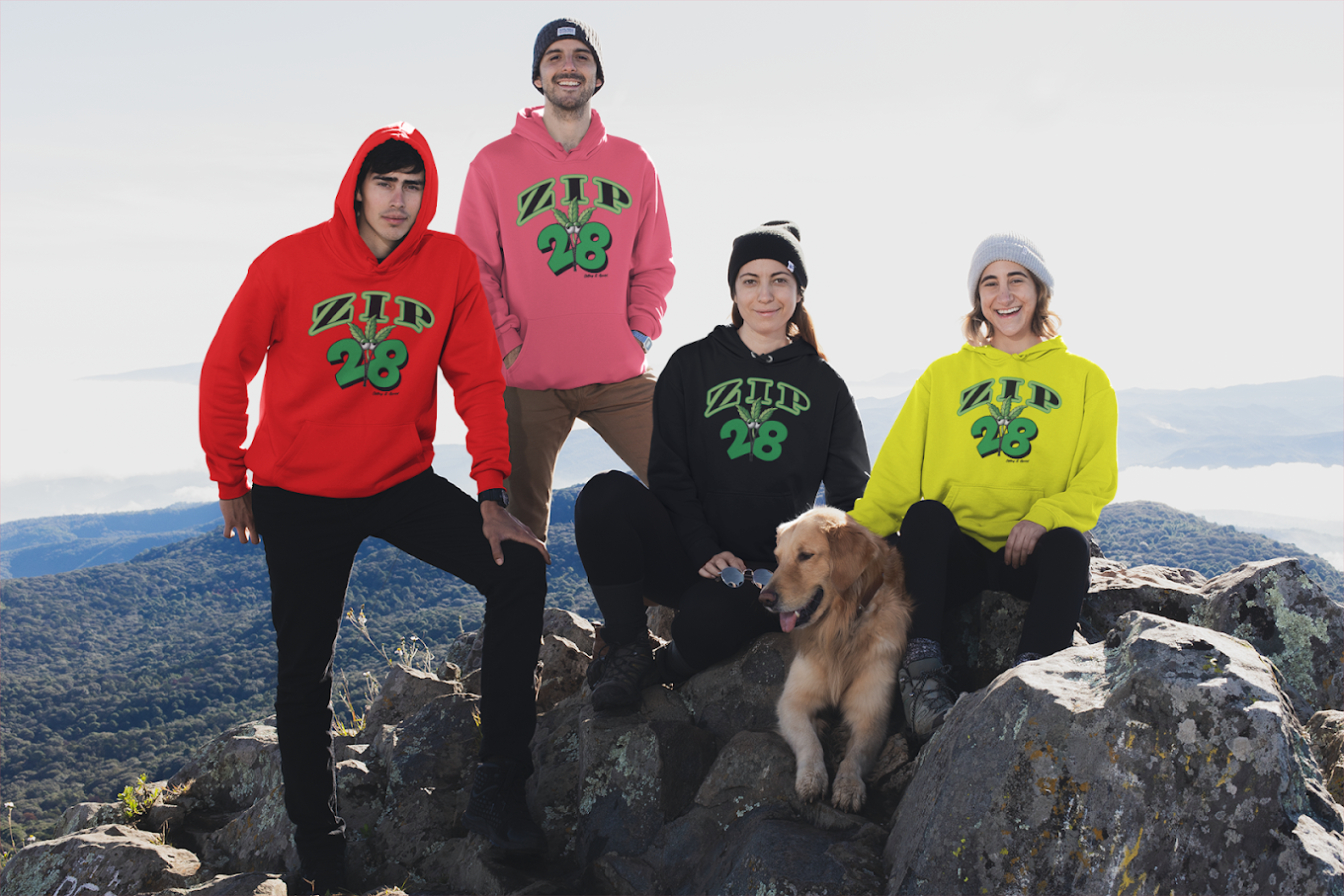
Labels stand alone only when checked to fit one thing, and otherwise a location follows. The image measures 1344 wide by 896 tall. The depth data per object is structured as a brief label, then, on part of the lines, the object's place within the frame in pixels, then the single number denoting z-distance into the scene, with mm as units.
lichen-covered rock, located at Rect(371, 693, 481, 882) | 4398
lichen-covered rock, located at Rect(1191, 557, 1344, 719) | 4742
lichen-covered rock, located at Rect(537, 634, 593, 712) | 5691
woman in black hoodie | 4305
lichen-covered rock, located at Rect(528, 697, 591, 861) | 4141
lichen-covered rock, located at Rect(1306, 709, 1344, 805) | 3612
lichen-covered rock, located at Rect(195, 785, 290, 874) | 4406
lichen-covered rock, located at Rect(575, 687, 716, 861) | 3891
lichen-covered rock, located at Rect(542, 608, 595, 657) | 6211
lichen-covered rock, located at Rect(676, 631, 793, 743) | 4371
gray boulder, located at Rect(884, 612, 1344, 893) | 2162
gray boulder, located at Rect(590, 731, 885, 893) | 2941
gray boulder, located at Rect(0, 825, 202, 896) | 4211
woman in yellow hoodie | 3705
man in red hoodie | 3811
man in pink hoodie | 5293
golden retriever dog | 3746
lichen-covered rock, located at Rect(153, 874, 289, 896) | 3609
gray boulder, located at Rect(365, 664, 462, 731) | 6133
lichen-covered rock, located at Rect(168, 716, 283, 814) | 5523
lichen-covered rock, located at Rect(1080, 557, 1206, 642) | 4844
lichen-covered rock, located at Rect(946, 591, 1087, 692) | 4281
